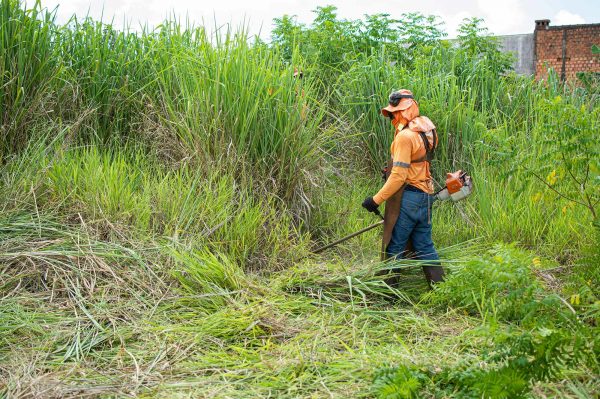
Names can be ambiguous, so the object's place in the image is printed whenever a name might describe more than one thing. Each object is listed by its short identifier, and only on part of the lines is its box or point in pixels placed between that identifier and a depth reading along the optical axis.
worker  5.59
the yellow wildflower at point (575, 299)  3.66
